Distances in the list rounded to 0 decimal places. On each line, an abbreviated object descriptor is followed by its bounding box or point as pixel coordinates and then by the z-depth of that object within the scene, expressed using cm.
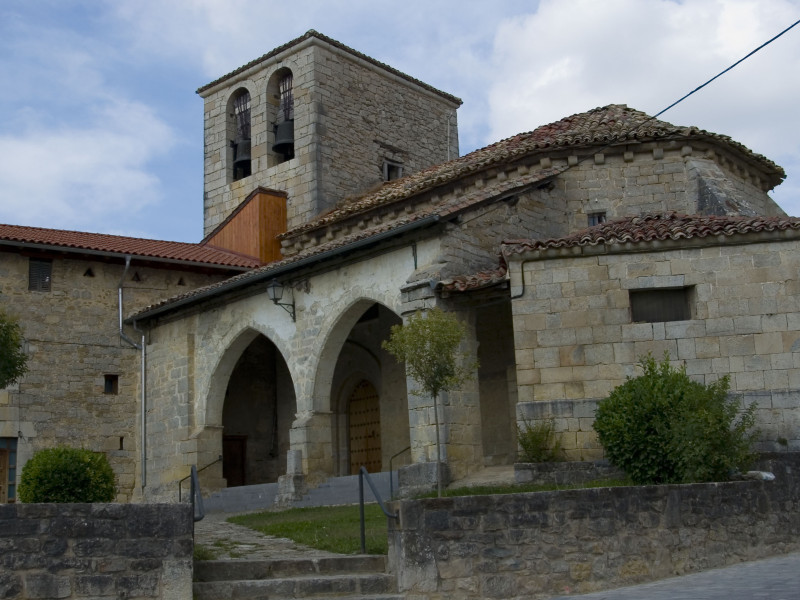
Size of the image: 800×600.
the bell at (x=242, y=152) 2605
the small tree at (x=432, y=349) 1248
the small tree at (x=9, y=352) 1367
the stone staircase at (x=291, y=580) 829
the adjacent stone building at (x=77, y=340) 1916
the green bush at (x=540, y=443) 1332
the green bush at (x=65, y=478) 1356
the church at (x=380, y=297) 1365
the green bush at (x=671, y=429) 1108
